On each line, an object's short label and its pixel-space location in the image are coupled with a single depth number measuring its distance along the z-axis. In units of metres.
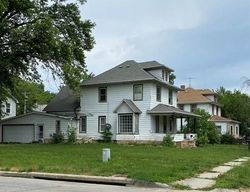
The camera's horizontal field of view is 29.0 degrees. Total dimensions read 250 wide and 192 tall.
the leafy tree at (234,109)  79.23
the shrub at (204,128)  50.41
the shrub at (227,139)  59.00
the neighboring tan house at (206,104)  69.19
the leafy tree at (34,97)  76.39
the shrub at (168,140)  41.25
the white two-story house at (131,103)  43.09
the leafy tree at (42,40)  35.97
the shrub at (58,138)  45.56
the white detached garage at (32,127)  46.78
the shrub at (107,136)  44.44
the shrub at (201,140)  45.96
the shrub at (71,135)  45.25
